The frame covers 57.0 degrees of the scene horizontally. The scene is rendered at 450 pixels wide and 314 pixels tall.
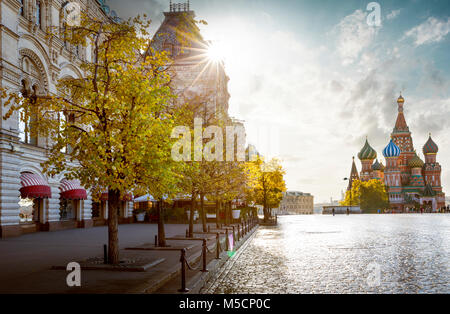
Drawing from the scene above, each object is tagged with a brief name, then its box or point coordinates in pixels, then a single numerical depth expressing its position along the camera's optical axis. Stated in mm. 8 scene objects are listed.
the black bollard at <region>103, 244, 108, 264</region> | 12370
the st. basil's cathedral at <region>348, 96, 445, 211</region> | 131000
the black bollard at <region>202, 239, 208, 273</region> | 11094
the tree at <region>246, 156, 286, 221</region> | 47019
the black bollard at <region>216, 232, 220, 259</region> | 13603
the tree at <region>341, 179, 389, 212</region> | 113875
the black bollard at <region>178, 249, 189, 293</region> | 8945
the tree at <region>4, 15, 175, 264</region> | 11227
